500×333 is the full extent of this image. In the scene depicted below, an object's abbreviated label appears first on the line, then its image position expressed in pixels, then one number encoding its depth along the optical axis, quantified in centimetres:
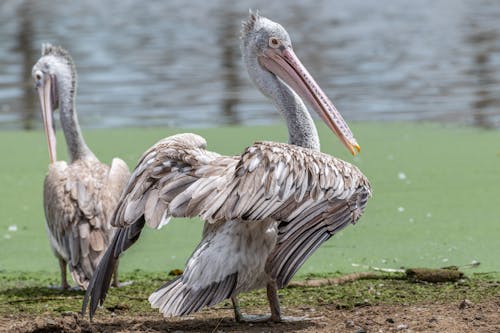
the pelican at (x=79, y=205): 1171
